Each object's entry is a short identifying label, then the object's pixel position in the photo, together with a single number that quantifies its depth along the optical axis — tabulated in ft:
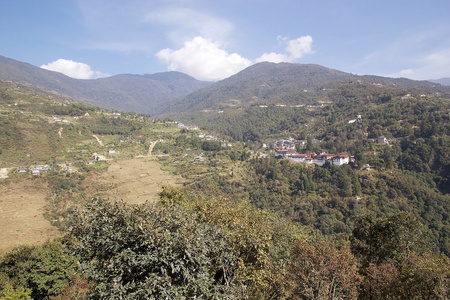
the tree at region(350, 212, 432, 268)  53.78
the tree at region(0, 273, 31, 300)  49.50
